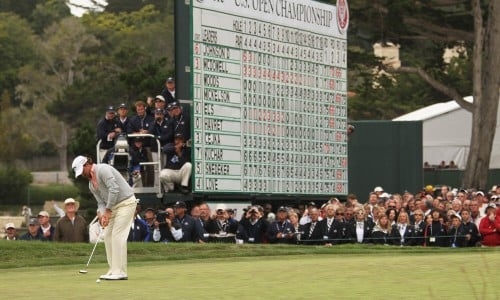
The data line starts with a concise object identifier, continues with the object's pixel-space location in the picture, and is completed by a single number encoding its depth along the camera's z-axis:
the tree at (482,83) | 48.66
